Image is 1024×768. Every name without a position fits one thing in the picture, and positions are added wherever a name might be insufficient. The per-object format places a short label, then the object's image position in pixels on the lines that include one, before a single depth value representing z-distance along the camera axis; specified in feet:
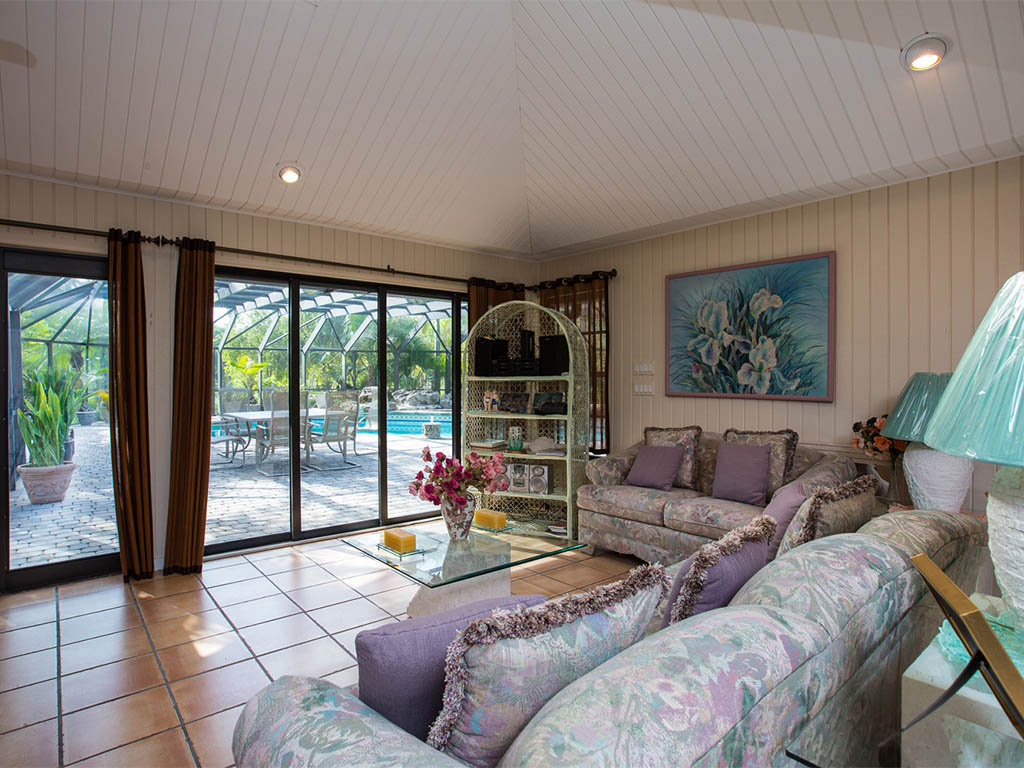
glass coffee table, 8.72
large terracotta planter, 11.84
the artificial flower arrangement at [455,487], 9.98
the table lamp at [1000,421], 3.31
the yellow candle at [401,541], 9.55
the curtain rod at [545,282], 17.34
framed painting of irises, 13.16
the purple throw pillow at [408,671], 3.79
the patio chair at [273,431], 14.69
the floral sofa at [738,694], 2.85
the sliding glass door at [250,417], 14.07
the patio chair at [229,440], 14.11
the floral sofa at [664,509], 11.68
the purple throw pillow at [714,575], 4.94
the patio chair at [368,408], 16.31
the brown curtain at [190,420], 12.85
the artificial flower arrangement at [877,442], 11.26
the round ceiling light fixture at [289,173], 12.67
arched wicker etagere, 15.62
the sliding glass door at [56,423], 11.64
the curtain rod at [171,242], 11.44
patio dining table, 14.37
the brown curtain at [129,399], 12.10
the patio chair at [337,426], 15.46
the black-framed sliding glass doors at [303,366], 14.53
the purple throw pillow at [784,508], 7.53
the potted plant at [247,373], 14.21
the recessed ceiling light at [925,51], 8.67
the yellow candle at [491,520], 11.44
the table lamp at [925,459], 9.75
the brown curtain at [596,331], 17.40
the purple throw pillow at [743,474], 12.34
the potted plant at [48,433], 11.82
